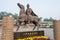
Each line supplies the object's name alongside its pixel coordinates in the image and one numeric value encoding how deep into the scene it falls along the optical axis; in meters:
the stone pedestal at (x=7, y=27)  2.45
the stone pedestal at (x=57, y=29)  3.01
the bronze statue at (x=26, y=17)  3.42
